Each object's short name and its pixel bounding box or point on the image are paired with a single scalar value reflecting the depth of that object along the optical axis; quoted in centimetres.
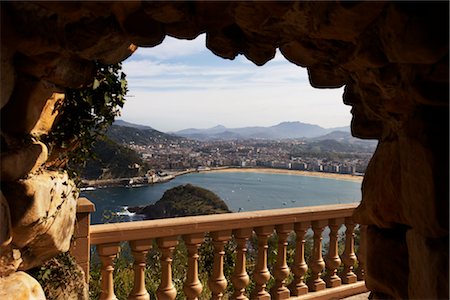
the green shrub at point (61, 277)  251
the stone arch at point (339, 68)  142
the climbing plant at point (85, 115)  238
